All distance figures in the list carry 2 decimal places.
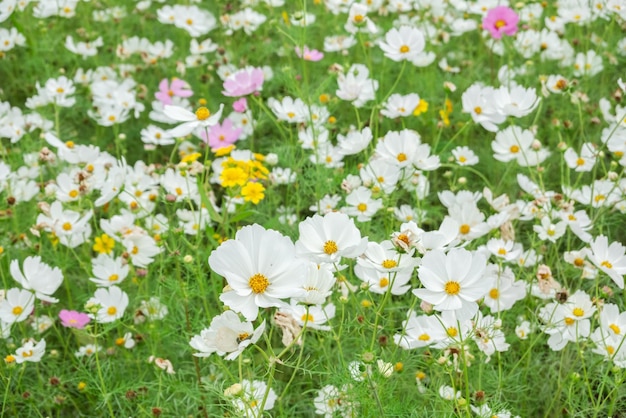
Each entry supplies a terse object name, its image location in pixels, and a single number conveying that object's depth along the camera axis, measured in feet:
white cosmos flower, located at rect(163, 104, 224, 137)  6.13
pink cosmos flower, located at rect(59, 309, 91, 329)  6.48
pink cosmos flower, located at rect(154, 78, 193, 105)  8.31
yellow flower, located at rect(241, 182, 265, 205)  6.77
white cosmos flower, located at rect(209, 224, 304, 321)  5.20
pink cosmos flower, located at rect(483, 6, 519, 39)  8.20
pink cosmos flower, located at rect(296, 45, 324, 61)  7.57
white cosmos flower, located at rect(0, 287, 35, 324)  6.30
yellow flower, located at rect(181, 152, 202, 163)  6.67
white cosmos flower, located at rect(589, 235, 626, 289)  6.10
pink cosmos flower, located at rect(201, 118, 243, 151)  7.70
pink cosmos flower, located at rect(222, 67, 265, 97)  7.19
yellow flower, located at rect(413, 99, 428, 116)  8.04
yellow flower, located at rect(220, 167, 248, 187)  6.68
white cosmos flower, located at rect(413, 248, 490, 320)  5.39
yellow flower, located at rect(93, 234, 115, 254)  6.89
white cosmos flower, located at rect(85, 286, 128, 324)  6.47
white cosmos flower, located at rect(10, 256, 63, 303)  6.32
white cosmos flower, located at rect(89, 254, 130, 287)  6.63
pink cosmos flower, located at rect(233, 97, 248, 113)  7.39
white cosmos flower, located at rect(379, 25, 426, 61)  7.25
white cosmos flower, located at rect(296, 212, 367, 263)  5.39
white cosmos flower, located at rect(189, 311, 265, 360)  5.23
